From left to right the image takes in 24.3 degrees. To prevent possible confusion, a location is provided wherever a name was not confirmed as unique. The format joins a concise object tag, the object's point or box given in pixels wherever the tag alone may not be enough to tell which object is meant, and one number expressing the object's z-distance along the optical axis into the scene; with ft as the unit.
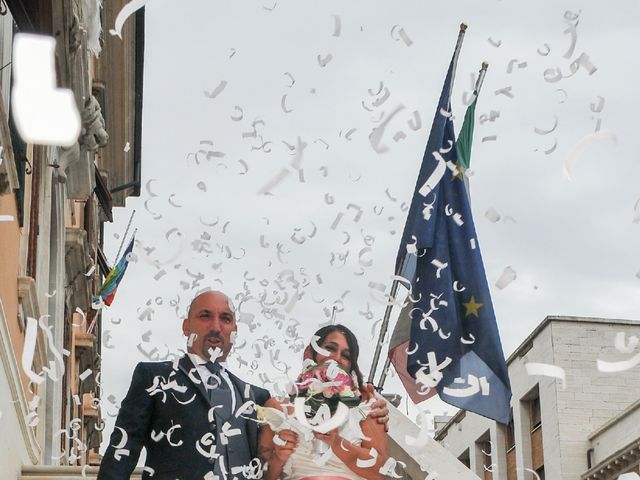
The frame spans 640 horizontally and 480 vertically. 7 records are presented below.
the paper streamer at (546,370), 26.76
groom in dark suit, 27.73
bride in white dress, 27.63
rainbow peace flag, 73.10
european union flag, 40.22
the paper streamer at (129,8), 28.66
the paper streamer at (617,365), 26.96
